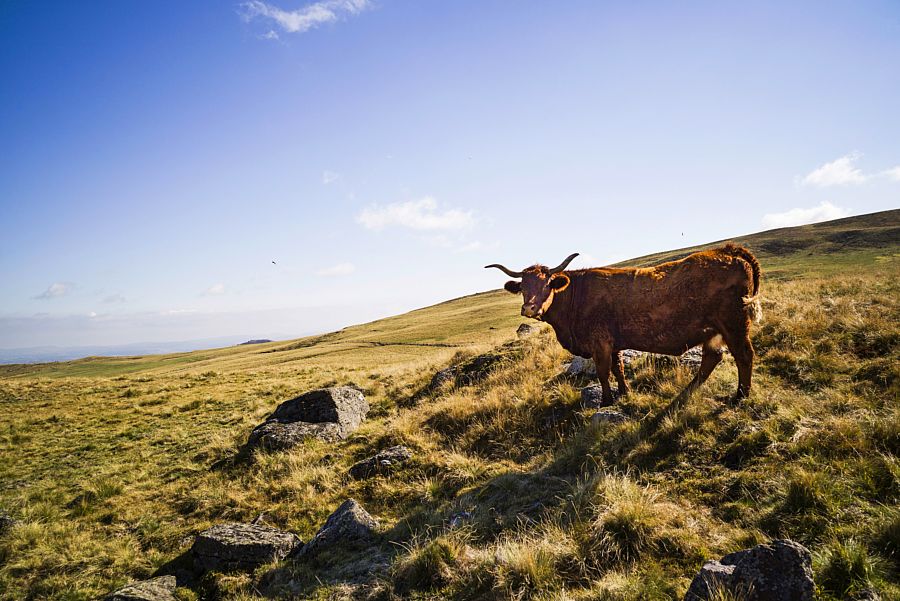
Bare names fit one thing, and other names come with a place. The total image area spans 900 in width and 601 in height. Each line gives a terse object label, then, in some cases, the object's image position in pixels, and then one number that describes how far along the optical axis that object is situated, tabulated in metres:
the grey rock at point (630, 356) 10.46
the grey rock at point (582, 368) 10.36
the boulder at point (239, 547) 6.36
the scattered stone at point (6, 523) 8.86
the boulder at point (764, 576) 3.19
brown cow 6.94
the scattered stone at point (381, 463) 8.70
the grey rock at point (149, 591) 5.75
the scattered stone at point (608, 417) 7.29
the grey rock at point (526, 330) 19.87
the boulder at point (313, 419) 11.36
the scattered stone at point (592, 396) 8.55
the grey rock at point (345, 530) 6.27
